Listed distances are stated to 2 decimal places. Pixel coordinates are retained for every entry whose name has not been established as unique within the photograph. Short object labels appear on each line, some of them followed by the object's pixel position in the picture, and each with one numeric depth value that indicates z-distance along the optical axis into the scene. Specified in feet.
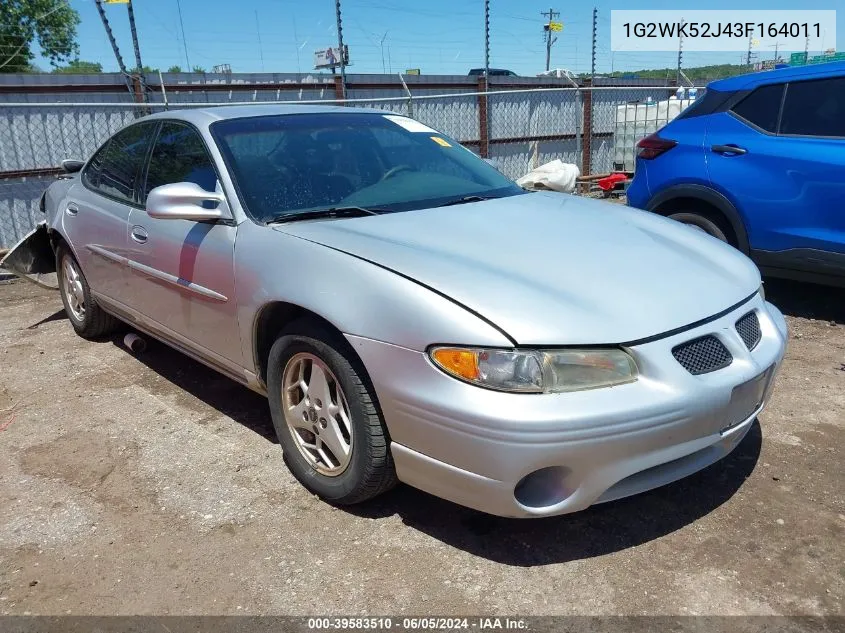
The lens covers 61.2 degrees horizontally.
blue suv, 15.14
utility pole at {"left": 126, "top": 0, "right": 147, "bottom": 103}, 28.78
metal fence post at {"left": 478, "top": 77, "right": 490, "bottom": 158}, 39.75
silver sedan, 7.22
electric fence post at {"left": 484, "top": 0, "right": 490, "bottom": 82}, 40.11
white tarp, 34.47
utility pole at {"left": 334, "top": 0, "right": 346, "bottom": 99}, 34.58
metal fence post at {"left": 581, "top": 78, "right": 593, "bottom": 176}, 43.91
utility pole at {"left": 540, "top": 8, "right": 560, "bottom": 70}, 91.09
